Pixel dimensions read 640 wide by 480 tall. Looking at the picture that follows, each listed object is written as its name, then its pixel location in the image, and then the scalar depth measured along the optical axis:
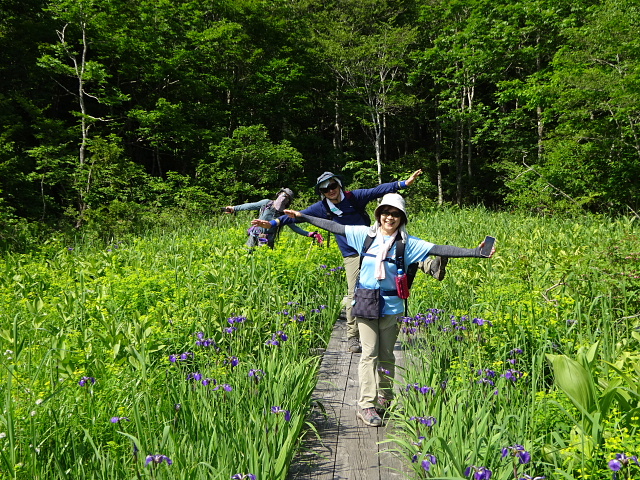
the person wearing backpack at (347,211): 4.06
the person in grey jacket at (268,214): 5.73
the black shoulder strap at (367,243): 2.96
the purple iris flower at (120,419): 1.86
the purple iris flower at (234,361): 2.48
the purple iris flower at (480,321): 2.65
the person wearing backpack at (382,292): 2.81
